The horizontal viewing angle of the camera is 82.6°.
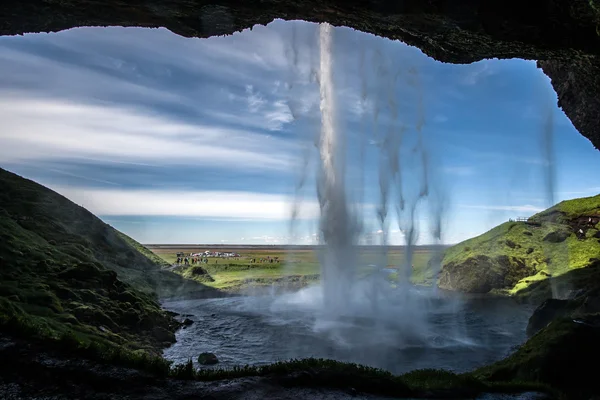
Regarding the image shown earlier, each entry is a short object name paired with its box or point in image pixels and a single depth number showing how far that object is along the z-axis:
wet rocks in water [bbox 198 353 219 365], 30.97
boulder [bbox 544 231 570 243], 87.36
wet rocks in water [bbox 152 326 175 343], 39.00
